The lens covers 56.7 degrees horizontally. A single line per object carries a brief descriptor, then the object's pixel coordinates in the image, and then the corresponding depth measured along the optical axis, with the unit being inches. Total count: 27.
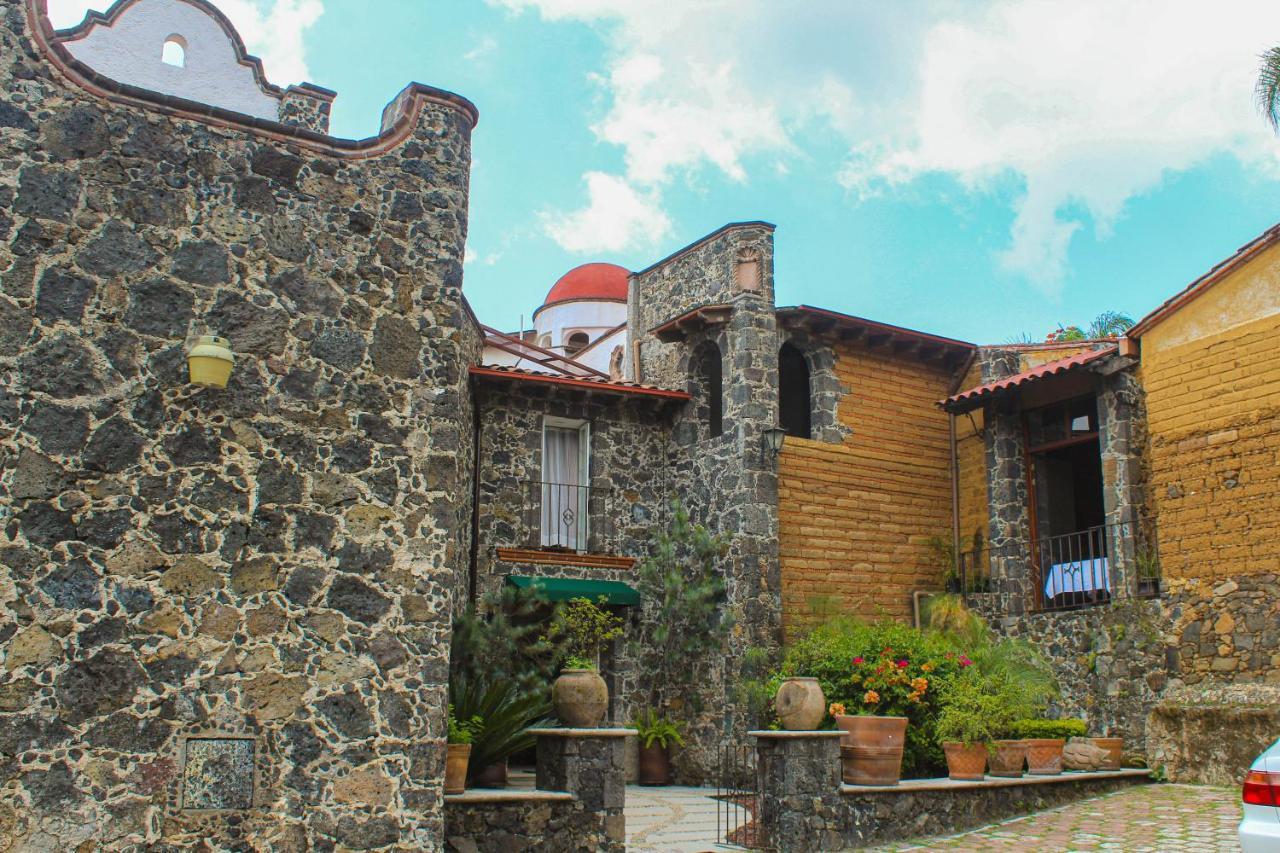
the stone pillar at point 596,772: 378.9
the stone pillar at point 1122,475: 573.6
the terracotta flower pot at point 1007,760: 473.4
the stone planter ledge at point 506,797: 356.8
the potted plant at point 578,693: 391.9
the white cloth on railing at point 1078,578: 595.2
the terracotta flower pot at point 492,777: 398.6
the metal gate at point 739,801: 409.4
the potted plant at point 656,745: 621.0
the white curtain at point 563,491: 647.8
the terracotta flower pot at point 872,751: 433.4
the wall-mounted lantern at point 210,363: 318.3
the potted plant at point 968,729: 458.9
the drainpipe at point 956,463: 703.7
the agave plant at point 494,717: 395.2
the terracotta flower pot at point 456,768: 362.3
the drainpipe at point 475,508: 606.6
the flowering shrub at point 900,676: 477.7
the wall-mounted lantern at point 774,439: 633.6
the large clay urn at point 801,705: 410.6
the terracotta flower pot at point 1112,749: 523.8
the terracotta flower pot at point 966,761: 458.3
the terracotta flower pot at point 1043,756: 486.6
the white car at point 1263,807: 219.3
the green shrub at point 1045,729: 506.3
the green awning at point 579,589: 604.7
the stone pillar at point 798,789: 397.4
